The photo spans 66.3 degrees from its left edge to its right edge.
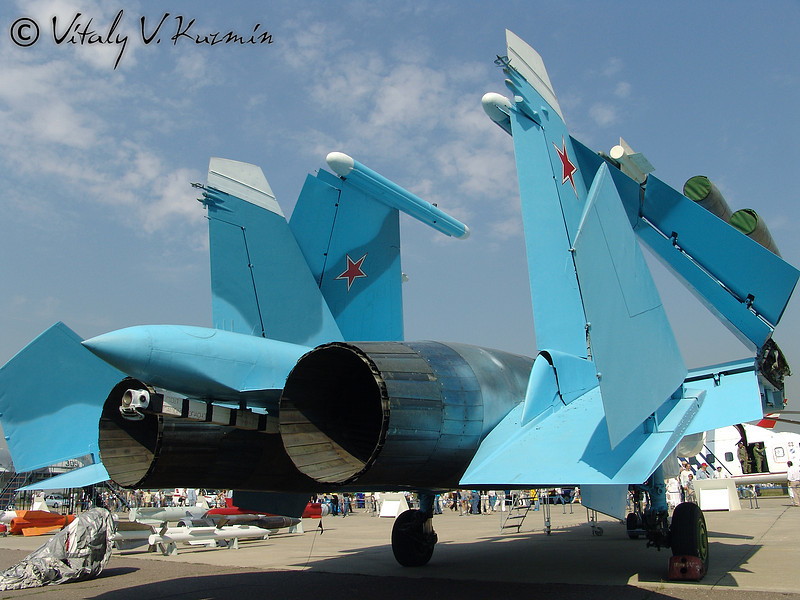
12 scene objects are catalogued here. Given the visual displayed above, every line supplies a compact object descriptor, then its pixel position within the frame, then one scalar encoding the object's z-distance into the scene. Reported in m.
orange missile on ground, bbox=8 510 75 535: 15.31
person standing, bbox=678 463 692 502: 19.17
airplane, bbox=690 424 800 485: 25.59
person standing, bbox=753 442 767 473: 26.27
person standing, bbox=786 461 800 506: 19.08
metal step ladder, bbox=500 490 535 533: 17.04
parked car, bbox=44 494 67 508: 29.99
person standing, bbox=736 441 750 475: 26.02
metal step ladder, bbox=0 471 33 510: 23.69
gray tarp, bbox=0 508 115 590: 7.18
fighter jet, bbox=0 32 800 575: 4.16
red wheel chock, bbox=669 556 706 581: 5.58
